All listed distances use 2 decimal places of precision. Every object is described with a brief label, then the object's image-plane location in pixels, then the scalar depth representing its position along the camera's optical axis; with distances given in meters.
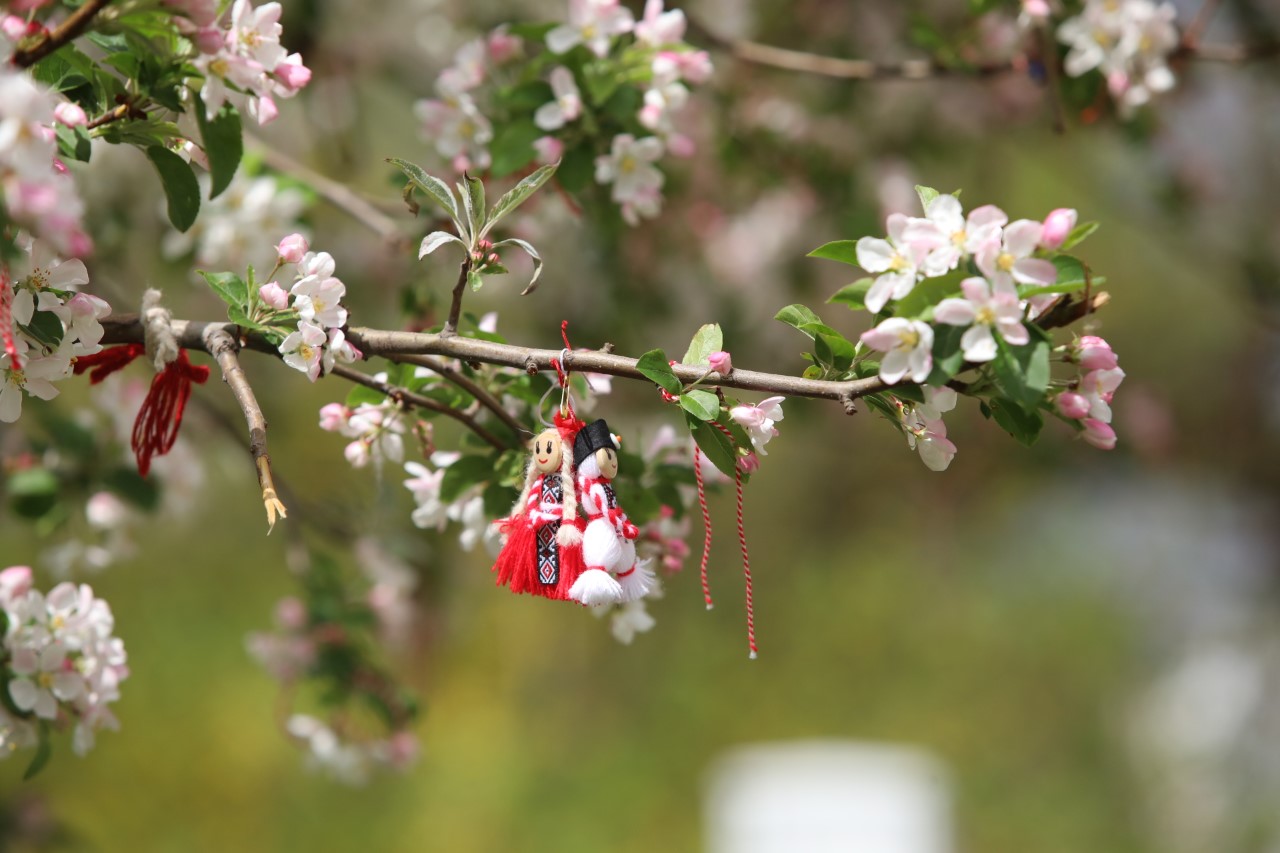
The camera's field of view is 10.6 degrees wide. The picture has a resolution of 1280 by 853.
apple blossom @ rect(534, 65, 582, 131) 2.91
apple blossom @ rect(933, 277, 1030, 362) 2.66
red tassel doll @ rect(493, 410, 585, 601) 2.73
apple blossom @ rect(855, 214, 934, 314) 2.67
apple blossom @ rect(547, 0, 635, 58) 2.91
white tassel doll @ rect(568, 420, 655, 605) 2.71
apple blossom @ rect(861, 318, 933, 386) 2.66
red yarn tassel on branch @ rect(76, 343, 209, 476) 2.77
